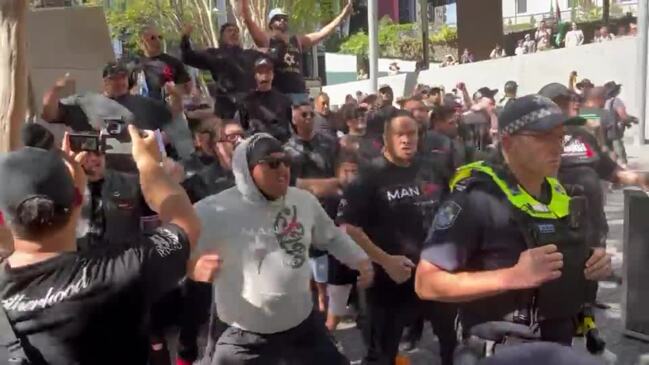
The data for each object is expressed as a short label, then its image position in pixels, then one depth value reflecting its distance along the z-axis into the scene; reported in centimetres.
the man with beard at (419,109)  749
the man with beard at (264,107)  760
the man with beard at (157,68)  780
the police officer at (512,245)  321
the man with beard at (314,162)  622
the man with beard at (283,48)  827
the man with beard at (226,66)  810
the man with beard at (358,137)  632
